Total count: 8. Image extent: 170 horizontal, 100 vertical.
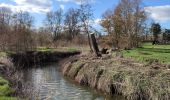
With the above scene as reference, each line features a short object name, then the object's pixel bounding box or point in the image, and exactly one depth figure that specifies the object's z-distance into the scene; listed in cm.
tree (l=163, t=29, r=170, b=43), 4003
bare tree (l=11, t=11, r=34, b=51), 2445
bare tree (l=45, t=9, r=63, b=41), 4600
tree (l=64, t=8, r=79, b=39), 4669
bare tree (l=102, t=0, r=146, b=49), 2407
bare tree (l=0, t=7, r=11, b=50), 2393
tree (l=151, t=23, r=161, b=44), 3941
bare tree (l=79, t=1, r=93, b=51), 2888
